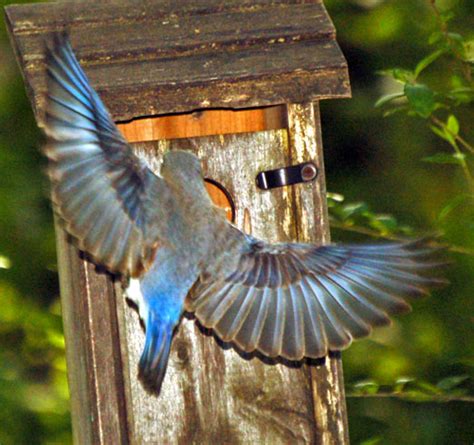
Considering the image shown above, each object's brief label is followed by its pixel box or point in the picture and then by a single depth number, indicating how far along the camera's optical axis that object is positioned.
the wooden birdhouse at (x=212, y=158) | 8.12
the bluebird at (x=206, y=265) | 7.74
